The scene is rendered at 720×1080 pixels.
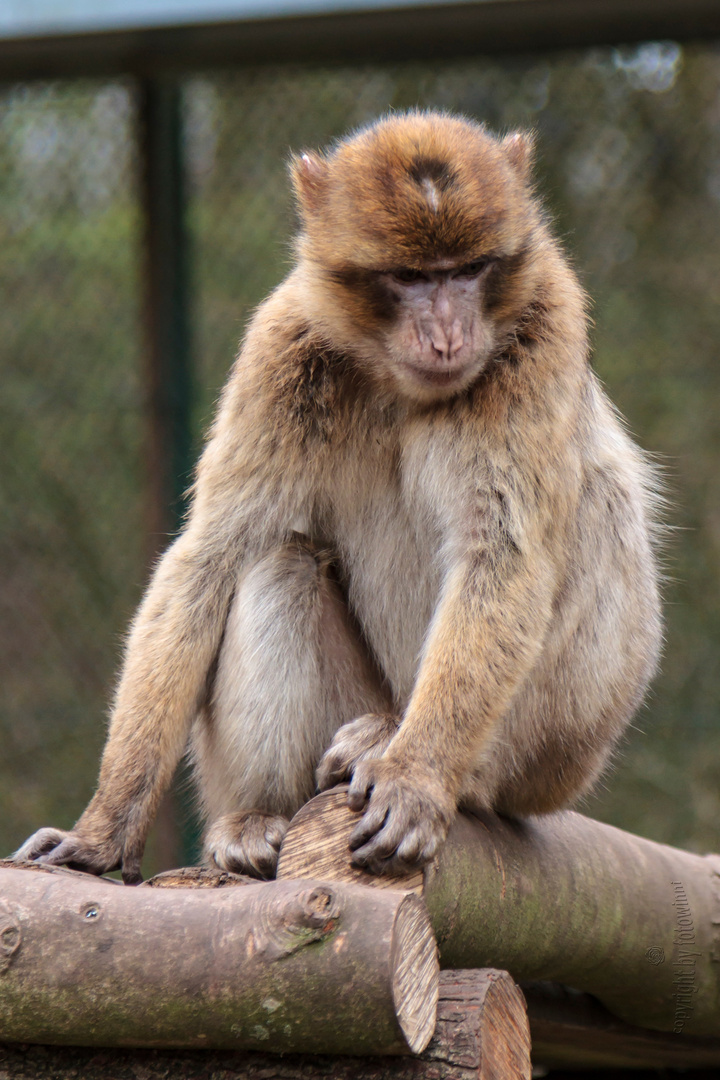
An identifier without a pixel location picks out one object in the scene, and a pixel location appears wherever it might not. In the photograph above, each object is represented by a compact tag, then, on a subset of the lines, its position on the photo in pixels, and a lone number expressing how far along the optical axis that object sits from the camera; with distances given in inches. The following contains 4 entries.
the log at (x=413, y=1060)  173.2
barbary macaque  240.7
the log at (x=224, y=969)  167.8
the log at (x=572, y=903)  210.2
